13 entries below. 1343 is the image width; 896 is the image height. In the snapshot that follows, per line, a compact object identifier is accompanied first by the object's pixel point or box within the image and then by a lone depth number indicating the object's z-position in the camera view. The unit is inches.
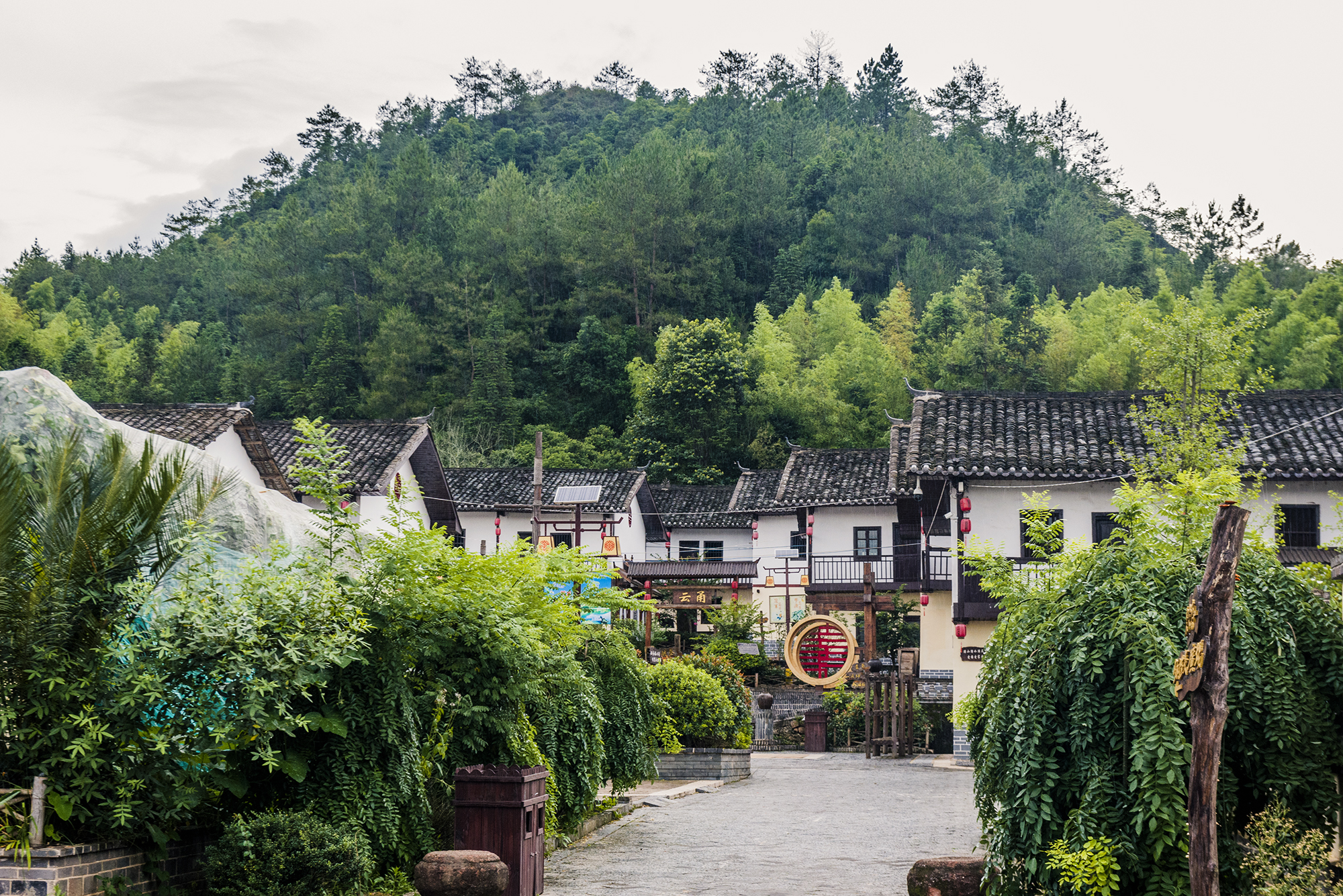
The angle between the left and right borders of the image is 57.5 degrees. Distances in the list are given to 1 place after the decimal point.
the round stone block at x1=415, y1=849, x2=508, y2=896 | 340.2
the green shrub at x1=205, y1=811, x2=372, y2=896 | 323.3
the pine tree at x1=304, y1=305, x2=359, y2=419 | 2303.2
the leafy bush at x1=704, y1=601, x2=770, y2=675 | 1414.9
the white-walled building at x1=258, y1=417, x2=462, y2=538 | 1064.8
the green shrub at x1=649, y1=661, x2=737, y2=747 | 783.7
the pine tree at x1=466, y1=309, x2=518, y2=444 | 2257.6
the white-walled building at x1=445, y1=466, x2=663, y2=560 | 1628.9
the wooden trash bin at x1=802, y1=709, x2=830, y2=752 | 1132.5
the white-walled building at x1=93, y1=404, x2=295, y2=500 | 888.9
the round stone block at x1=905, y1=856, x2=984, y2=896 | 342.0
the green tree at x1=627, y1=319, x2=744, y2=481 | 2111.2
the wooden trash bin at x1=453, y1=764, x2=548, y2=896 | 379.6
